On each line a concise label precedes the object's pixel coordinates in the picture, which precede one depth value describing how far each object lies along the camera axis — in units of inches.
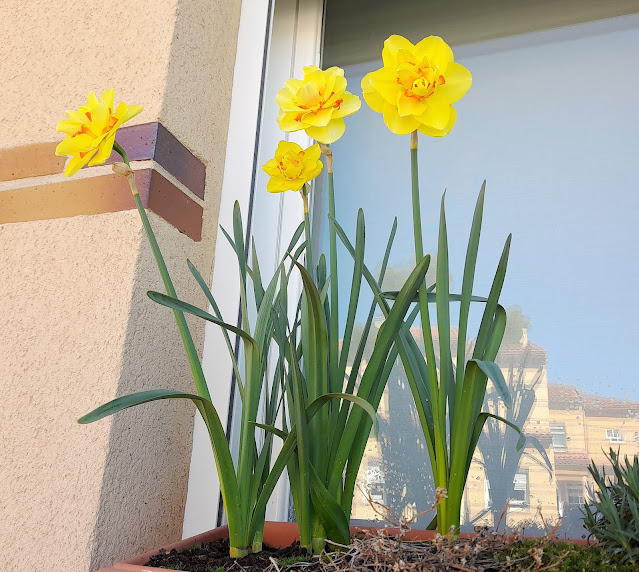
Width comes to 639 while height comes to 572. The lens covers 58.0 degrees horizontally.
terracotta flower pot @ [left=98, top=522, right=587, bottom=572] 28.6
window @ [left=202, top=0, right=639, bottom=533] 48.1
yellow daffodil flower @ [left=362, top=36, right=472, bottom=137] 29.3
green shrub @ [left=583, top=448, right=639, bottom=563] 25.5
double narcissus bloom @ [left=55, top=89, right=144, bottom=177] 28.9
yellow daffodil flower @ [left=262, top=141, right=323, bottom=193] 35.0
